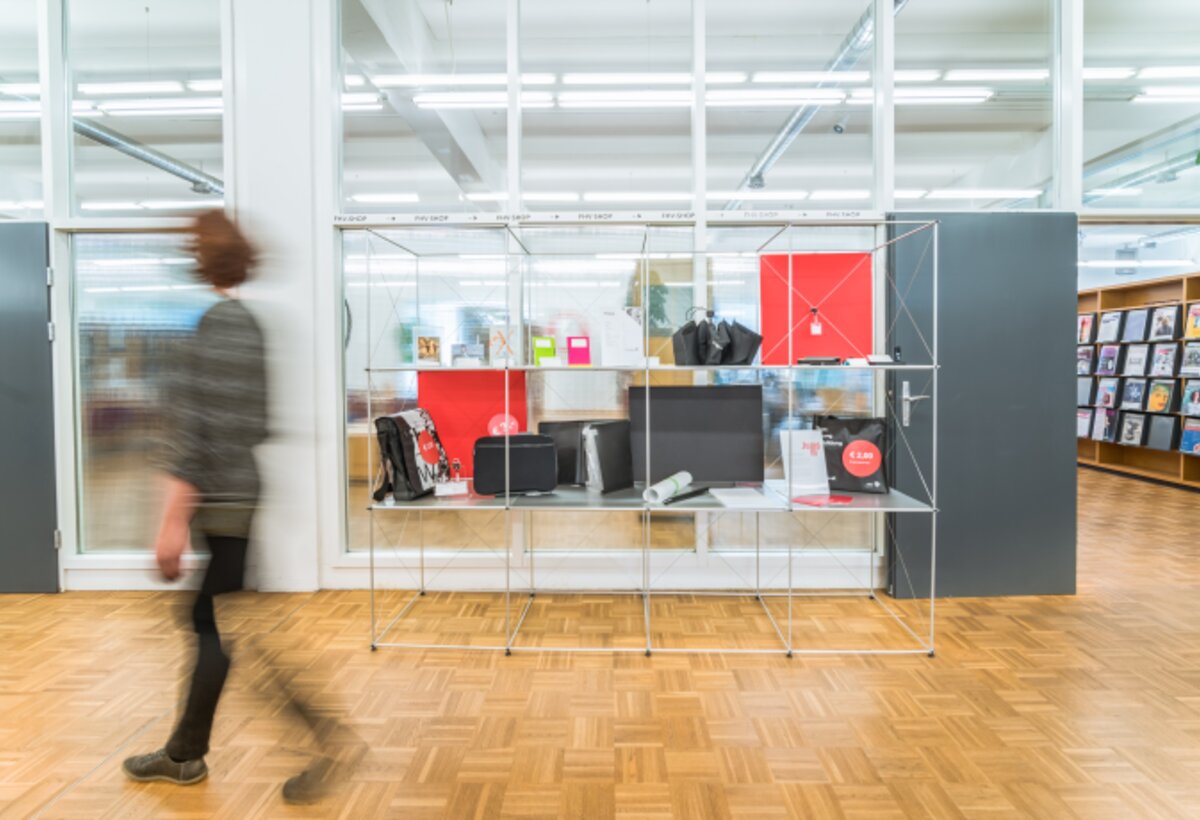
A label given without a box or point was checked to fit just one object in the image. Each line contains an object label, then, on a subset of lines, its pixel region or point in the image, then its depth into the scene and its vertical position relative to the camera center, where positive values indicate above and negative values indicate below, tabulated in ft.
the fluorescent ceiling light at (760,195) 12.59 +3.70
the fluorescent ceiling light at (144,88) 13.46 +6.34
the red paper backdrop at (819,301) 11.92 +1.55
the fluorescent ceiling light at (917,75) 12.84 +6.16
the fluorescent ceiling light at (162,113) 13.17 +5.84
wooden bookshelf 22.82 -2.53
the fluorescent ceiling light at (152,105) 13.43 +6.00
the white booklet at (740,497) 9.68 -1.73
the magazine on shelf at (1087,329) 27.68 +2.40
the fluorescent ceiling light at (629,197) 12.71 +3.72
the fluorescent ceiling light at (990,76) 13.07 +6.27
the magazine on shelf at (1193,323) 22.30 +2.10
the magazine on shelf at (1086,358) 27.76 +1.13
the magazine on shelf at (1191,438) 21.72 -1.84
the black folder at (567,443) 11.31 -1.00
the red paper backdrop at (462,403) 11.89 -0.32
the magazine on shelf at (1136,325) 24.70 +2.27
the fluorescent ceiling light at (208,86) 12.62 +5.90
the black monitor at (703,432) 10.99 -0.79
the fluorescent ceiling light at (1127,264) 32.94 +6.22
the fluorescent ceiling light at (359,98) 12.75 +5.69
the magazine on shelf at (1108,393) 25.94 -0.35
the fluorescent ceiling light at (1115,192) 12.60 +3.78
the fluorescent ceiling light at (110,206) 12.80 +3.58
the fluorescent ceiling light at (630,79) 12.86 +6.11
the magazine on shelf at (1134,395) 24.61 -0.42
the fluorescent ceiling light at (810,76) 12.91 +6.18
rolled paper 9.78 -1.59
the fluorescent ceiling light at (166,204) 12.85 +3.67
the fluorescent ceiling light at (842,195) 12.65 +3.72
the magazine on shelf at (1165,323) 23.20 +2.22
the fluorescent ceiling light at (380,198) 12.67 +3.67
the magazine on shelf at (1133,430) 24.44 -1.75
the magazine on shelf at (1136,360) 24.56 +0.94
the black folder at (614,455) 10.69 -1.17
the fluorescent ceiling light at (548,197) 12.71 +3.69
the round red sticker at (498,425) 11.61 -0.70
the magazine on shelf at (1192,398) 22.00 -0.47
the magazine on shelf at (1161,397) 23.16 -0.47
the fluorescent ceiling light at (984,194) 12.62 +3.74
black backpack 10.11 -1.17
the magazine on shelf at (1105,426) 25.98 -1.67
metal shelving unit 11.19 -3.35
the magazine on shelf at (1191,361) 22.22 +0.80
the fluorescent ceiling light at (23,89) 12.69 +5.88
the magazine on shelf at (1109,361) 26.04 +0.95
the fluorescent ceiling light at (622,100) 12.89 +5.70
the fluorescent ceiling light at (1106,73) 12.93 +6.29
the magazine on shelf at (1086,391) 27.37 -0.28
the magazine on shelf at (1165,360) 23.02 +0.87
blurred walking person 5.66 -0.46
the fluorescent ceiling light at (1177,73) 13.71 +6.59
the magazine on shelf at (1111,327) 26.01 +2.32
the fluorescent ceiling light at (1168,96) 13.69 +6.15
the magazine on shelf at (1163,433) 22.95 -1.75
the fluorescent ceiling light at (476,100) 12.78 +5.68
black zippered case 10.29 -1.27
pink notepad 10.87 +0.58
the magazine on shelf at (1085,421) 27.25 -1.54
